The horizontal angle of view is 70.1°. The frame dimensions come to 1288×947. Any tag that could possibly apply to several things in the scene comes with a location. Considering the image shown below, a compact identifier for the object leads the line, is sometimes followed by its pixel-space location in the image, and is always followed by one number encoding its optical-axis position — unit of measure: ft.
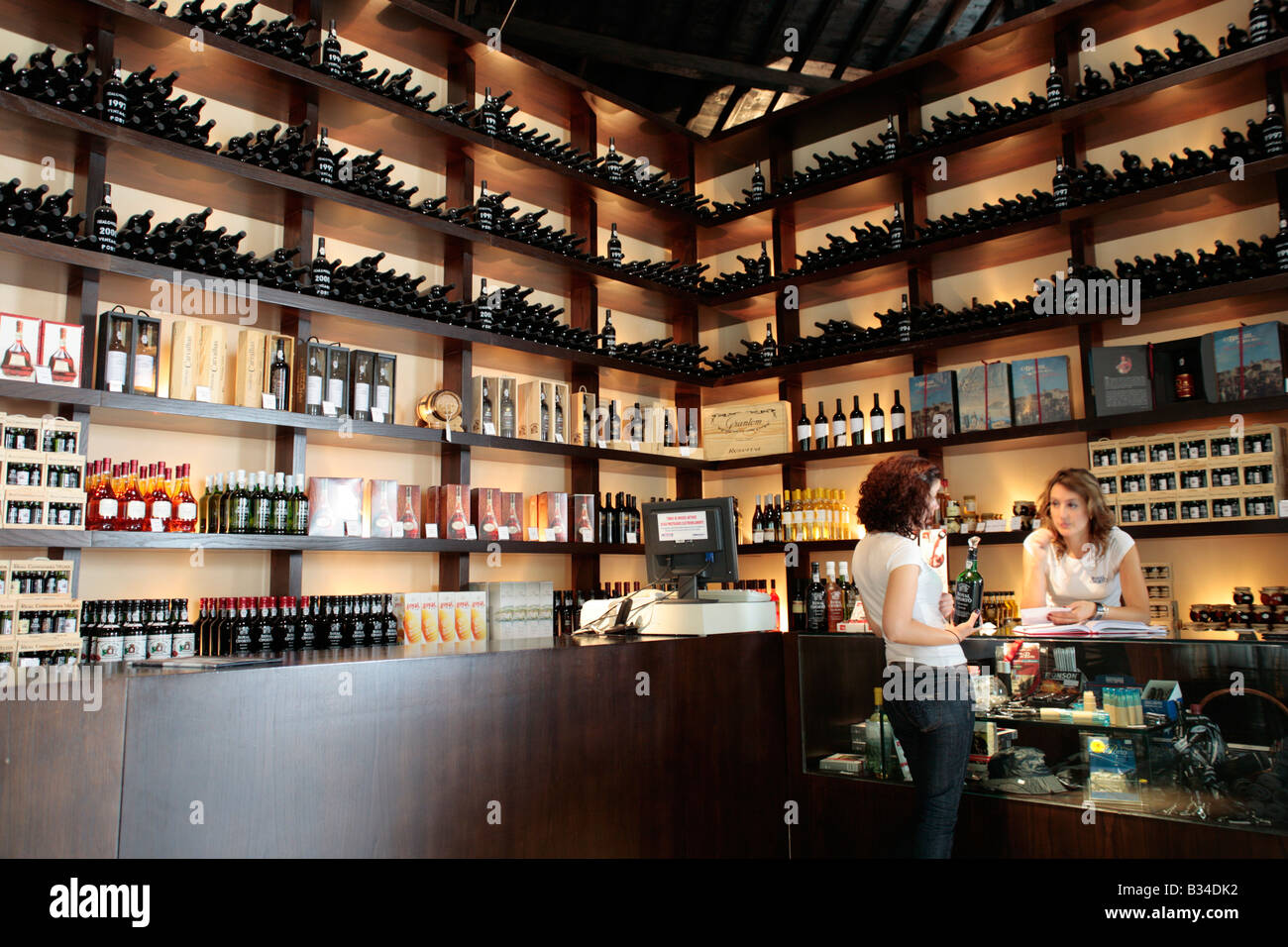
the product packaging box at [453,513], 14.30
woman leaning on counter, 10.85
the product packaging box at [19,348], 10.30
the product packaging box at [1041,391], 14.79
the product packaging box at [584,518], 16.28
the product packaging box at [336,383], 13.12
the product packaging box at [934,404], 15.81
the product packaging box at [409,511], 13.87
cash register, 10.97
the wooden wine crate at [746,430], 18.11
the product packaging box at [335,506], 12.86
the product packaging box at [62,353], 10.65
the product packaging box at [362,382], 13.55
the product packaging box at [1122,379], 13.75
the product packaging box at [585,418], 16.72
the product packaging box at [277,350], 12.75
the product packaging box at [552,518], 15.69
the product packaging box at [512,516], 15.21
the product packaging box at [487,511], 14.78
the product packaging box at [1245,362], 12.50
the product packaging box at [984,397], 15.30
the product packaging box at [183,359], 11.81
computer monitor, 11.49
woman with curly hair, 8.50
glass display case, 7.66
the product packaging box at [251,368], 12.44
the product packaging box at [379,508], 13.51
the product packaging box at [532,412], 15.90
